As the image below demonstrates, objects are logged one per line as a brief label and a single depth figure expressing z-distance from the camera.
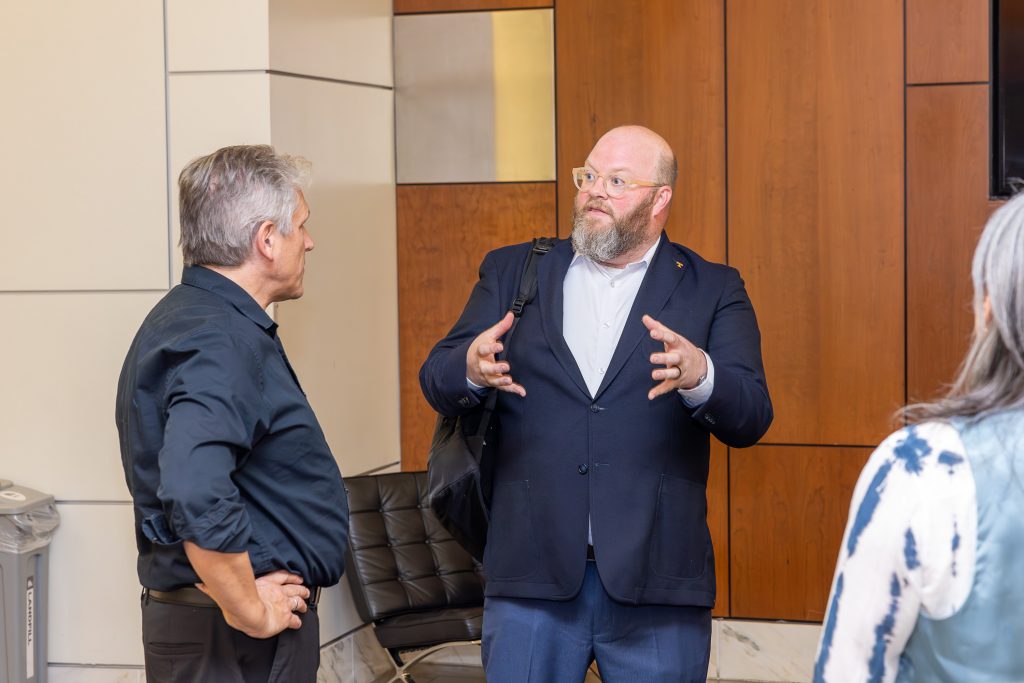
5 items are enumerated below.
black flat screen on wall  4.44
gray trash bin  3.87
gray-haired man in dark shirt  2.09
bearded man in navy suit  2.63
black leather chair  4.26
